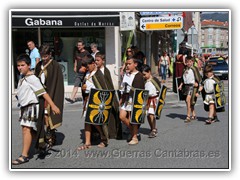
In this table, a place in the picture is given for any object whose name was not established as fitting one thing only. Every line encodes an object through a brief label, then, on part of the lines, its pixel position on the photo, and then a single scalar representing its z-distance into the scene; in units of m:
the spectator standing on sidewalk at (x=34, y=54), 12.12
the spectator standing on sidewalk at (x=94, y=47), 11.16
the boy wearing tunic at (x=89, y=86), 6.88
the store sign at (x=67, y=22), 14.41
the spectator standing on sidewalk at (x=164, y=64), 21.08
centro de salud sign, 13.89
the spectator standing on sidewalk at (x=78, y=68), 10.91
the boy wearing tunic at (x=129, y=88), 7.01
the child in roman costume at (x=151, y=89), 7.75
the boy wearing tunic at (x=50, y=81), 6.66
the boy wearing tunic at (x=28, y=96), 5.83
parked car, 24.66
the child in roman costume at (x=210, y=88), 9.24
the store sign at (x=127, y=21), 14.48
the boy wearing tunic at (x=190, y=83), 9.46
